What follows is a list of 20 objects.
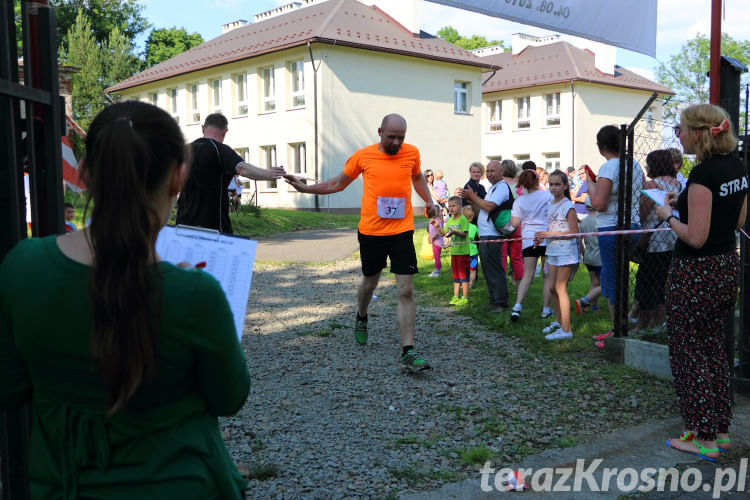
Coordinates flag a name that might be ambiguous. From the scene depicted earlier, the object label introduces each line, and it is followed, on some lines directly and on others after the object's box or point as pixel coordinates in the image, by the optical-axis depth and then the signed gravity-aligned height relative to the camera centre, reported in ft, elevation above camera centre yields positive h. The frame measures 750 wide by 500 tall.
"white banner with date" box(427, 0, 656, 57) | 17.69 +4.73
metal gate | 7.34 +0.50
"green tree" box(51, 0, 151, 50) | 168.25 +45.15
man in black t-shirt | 17.49 +0.23
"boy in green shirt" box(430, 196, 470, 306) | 30.32 -2.87
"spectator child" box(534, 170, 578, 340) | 23.09 -2.16
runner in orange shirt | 20.01 -0.52
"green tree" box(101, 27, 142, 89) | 143.95 +27.27
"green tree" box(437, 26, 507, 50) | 217.56 +47.18
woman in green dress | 4.56 -1.05
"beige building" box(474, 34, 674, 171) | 127.85 +16.02
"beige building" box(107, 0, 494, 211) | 94.38 +14.66
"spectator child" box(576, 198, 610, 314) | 25.93 -3.08
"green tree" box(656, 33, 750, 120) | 213.66 +36.99
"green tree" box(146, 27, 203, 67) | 183.01 +39.71
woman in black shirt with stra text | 13.15 -1.83
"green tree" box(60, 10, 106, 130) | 137.69 +23.10
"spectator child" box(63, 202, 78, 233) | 27.77 -0.94
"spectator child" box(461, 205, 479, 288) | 30.58 -2.20
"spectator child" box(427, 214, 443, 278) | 35.90 -3.55
